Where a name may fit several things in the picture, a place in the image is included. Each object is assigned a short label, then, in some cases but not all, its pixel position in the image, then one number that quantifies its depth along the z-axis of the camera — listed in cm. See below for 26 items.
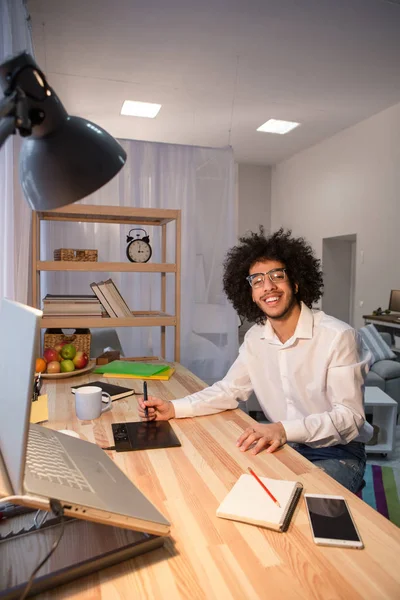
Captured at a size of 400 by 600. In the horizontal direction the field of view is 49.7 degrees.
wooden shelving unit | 220
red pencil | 82
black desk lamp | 51
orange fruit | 186
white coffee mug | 131
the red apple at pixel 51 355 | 193
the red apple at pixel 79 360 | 196
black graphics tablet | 112
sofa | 342
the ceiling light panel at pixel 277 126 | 522
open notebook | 77
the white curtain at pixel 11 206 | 174
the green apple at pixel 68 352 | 197
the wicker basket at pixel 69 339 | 221
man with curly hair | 130
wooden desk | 62
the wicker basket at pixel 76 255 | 228
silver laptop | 54
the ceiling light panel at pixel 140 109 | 460
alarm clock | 276
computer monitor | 464
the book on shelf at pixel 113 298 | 228
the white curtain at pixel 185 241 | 414
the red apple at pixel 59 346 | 203
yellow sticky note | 131
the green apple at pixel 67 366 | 190
